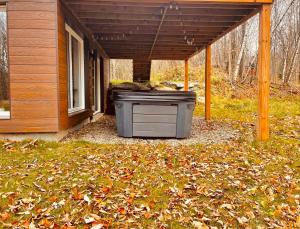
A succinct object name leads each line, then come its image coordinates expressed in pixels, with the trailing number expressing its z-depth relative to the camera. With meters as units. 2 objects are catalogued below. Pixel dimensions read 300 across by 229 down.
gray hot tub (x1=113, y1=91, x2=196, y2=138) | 4.69
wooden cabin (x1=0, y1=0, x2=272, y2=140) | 3.95
